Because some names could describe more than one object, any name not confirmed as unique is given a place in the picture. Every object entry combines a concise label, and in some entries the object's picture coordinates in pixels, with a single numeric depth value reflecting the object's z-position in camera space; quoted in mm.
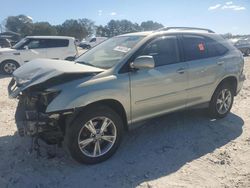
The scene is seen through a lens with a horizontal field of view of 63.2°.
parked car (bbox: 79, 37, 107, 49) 25819
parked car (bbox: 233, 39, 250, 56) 17353
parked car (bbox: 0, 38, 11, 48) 17362
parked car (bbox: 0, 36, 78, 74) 8799
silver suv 2610
